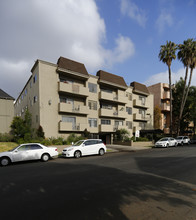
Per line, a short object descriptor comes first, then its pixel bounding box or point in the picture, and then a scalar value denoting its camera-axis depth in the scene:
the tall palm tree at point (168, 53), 29.28
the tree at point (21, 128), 21.20
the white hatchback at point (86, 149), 14.13
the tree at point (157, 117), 40.28
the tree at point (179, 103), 38.88
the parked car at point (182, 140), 27.84
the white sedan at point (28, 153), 11.21
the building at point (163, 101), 41.62
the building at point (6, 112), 23.91
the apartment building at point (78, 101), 22.86
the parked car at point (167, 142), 23.95
